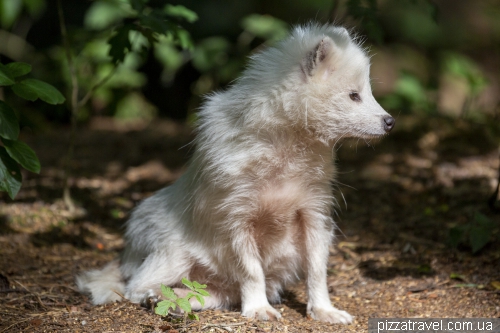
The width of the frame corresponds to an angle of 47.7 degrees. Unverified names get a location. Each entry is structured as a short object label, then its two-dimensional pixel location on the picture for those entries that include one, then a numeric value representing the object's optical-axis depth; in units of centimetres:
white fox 351
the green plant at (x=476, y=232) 422
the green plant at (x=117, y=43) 424
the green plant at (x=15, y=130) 327
